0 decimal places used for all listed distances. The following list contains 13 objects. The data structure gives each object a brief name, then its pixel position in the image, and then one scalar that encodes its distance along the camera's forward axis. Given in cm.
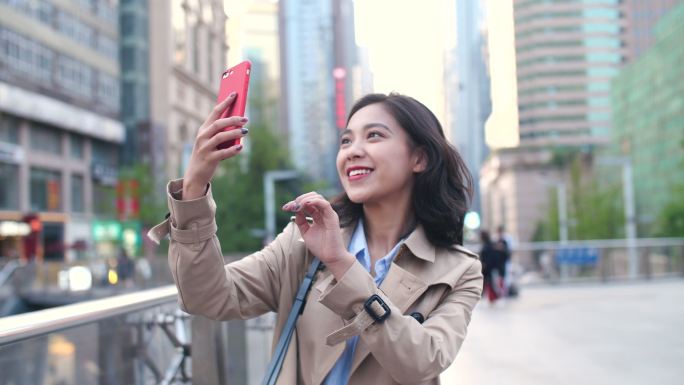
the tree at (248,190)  3131
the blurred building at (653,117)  5381
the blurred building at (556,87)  7181
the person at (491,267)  1302
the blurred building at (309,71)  12781
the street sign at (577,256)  1808
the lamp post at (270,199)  3184
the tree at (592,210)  5084
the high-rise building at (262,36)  11500
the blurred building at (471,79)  6881
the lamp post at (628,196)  2459
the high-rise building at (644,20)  7775
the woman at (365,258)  164
